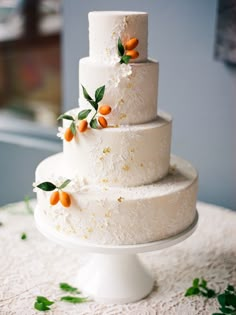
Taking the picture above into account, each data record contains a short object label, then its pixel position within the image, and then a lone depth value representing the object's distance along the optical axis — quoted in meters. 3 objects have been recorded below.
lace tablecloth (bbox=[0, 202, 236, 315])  1.57
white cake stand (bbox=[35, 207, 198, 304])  1.61
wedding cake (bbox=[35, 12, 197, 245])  1.48
